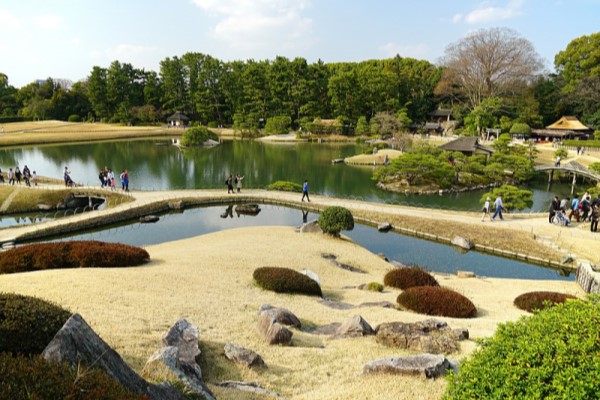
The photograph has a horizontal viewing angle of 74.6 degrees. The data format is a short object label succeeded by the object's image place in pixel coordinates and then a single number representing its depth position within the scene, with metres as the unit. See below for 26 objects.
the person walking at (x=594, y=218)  18.41
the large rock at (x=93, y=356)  4.16
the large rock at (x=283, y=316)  8.25
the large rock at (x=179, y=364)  4.98
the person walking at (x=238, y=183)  26.70
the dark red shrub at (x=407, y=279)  12.62
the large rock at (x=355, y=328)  7.91
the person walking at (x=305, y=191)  24.65
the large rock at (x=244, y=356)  6.37
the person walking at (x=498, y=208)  20.52
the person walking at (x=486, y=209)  21.01
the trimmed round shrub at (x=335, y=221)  17.75
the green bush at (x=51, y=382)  3.26
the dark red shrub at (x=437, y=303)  10.12
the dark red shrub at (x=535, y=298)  10.96
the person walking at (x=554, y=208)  20.05
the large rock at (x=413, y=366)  5.96
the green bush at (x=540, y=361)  3.49
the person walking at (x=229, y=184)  26.64
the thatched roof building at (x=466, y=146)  40.22
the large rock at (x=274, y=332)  7.33
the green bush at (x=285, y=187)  28.44
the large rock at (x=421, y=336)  7.28
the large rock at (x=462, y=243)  18.34
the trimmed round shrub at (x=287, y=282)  10.91
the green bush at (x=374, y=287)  12.04
